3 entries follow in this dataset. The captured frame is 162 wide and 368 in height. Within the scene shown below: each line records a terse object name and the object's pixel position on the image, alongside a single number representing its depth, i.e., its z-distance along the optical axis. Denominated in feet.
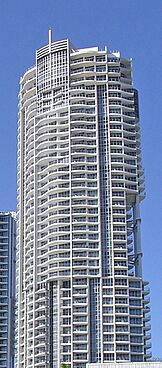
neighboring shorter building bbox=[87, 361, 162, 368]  369.09
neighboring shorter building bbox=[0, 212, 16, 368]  604.49
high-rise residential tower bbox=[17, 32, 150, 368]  461.37
